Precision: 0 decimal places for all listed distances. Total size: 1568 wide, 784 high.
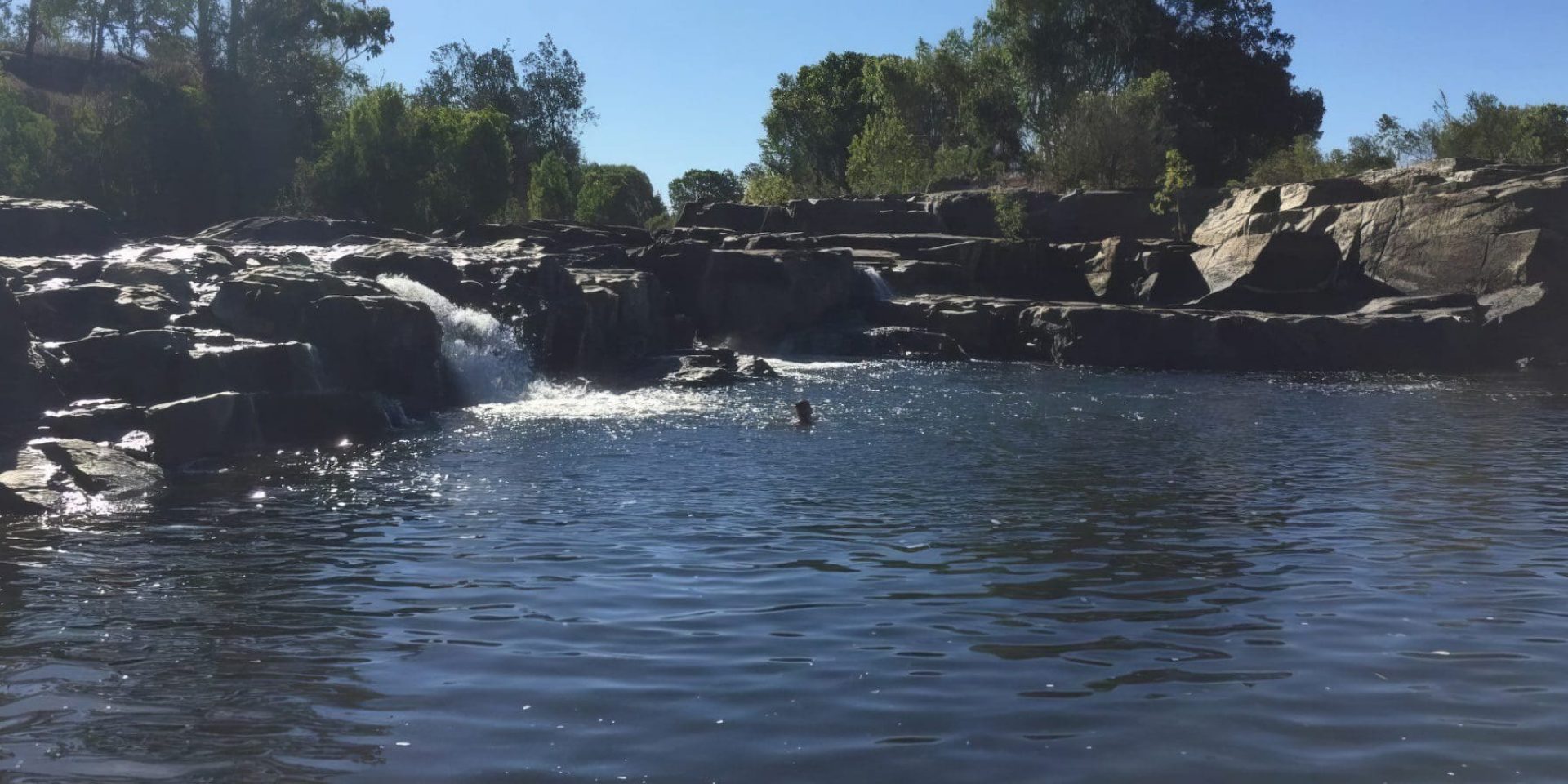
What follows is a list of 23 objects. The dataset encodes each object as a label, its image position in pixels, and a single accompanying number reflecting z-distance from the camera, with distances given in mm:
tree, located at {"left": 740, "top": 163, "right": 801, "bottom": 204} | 82125
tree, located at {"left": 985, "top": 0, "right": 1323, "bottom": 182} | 71875
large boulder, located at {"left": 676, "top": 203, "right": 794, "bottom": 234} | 58469
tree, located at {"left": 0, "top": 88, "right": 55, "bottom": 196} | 62750
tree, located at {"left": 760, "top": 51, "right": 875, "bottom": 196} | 98062
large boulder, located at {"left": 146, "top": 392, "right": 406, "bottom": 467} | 20812
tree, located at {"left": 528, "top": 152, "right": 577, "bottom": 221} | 89062
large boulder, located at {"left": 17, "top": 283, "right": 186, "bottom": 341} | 25375
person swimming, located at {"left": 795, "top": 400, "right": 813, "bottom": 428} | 25047
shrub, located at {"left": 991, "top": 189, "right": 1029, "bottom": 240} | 52375
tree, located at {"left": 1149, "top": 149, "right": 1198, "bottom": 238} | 51925
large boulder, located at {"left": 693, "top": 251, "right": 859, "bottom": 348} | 42219
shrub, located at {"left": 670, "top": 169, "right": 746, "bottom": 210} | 142000
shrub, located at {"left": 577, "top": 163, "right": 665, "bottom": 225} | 94375
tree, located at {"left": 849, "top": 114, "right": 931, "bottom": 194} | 73494
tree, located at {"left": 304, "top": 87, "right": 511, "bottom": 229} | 70438
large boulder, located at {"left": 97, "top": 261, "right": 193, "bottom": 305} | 28766
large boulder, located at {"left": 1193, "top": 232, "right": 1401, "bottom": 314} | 42281
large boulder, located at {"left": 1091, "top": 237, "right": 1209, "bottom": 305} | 44969
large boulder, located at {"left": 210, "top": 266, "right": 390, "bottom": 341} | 26875
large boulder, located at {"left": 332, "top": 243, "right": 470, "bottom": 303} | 34438
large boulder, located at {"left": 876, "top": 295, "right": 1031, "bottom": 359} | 41469
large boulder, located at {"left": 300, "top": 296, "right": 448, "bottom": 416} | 27016
